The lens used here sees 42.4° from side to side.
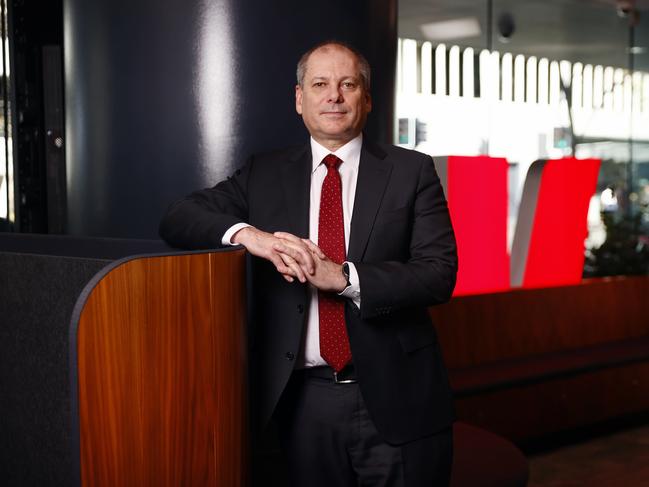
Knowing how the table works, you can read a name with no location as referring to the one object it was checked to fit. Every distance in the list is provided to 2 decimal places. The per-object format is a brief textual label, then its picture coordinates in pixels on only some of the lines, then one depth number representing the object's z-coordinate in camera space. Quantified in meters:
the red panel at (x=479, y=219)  4.82
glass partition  6.65
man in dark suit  2.09
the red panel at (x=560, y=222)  5.25
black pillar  2.91
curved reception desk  1.77
